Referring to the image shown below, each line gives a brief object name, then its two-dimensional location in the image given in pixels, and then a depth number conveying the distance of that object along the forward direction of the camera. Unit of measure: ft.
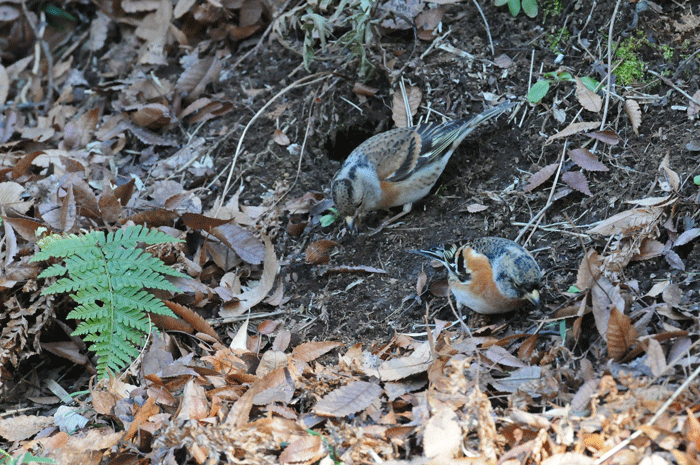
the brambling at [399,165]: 34.73
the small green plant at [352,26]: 35.45
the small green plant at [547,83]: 33.53
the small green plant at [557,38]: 35.76
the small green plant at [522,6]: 36.24
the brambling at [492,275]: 25.16
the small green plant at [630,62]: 32.81
